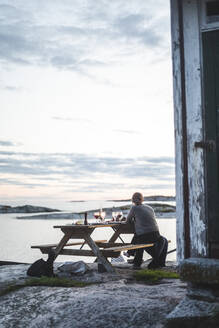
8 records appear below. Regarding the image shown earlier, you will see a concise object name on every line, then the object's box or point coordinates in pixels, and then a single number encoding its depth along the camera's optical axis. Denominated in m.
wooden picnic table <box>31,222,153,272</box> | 7.34
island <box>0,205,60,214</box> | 83.06
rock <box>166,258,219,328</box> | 4.05
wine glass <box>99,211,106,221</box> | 8.81
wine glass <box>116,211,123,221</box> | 8.96
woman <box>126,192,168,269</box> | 8.10
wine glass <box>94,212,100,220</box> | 8.82
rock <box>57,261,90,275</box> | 7.15
